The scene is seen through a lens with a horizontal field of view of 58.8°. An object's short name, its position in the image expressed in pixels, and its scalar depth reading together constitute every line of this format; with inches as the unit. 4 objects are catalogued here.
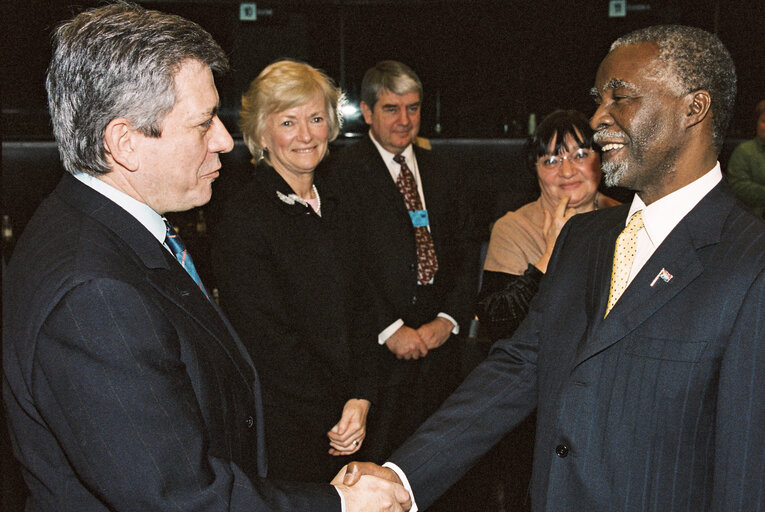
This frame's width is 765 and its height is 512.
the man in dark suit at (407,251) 121.5
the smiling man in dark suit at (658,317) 45.8
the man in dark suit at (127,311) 41.8
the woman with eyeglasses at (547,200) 101.2
